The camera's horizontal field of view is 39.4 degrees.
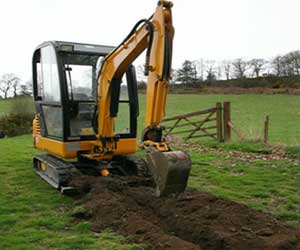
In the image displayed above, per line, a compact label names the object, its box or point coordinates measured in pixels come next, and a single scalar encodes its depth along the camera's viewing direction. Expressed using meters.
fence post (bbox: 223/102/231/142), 14.70
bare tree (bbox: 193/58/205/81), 63.61
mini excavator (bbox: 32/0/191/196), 7.28
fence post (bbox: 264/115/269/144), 13.27
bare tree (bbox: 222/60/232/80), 66.94
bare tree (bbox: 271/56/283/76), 60.41
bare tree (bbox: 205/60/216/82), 64.36
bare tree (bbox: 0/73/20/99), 45.71
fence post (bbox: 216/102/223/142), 14.91
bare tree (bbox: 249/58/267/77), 62.69
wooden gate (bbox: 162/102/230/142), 14.79
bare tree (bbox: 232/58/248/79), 65.19
